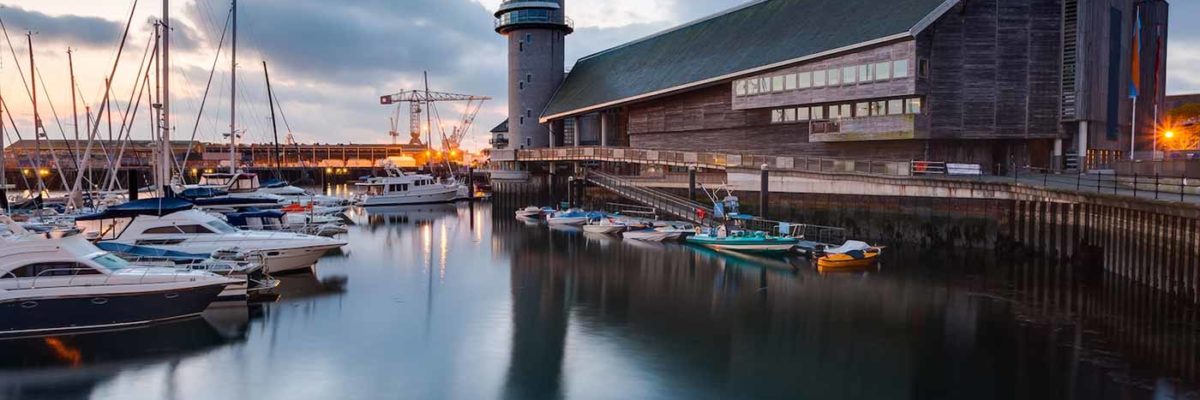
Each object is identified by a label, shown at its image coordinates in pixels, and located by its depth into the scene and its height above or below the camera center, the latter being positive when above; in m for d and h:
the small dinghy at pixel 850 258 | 35.38 -4.09
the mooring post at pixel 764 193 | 46.00 -1.77
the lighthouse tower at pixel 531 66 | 80.69 +9.20
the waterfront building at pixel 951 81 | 44.50 +4.51
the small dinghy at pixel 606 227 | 49.62 -4.00
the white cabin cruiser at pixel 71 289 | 21.78 -3.50
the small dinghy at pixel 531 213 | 63.62 -4.07
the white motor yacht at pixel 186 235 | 30.53 -2.86
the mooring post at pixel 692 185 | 54.31 -1.60
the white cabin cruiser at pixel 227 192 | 48.56 -2.38
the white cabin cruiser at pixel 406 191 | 80.06 -3.15
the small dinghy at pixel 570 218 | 56.16 -3.93
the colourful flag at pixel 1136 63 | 46.19 +5.52
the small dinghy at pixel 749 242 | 39.09 -3.89
